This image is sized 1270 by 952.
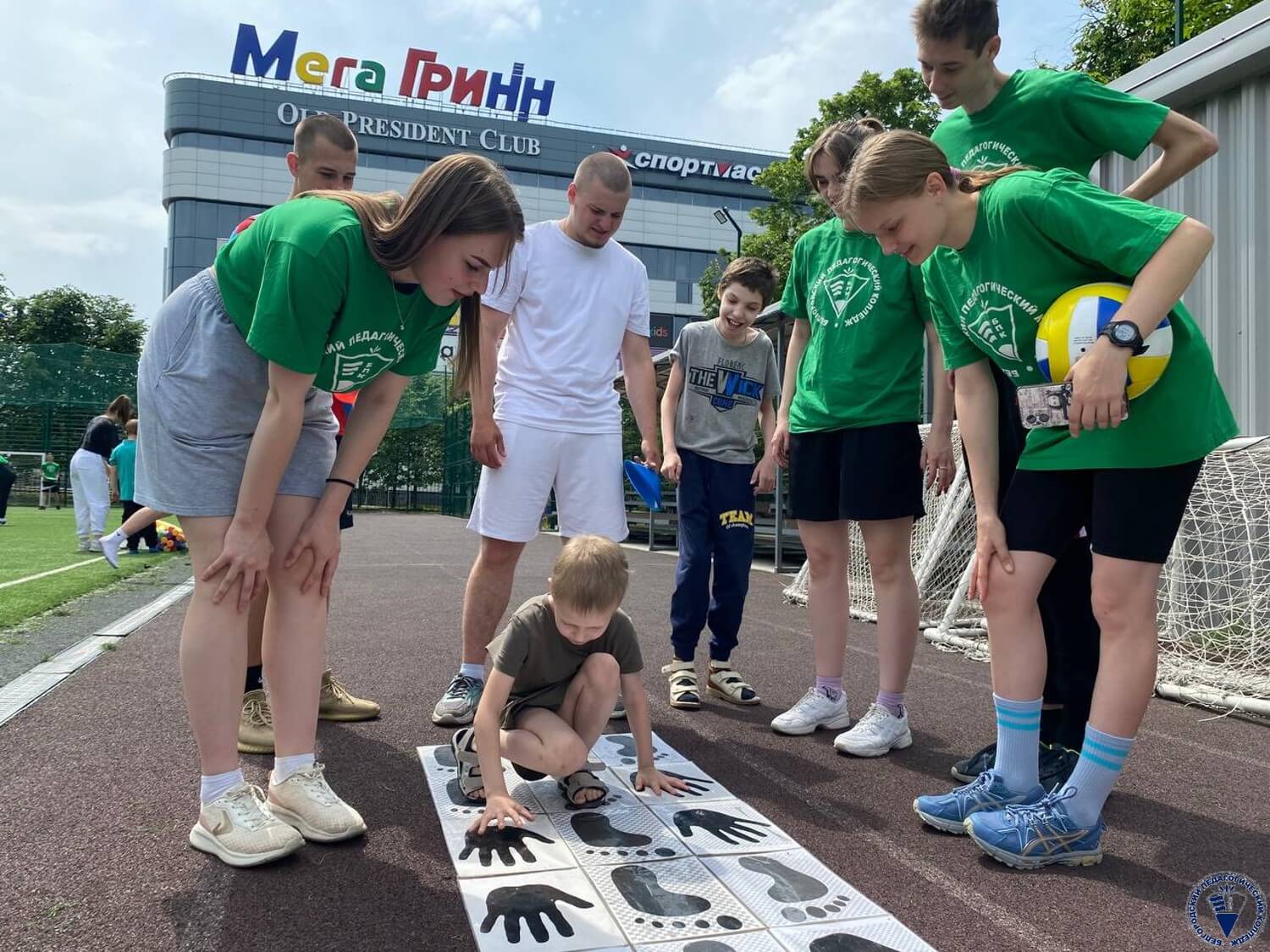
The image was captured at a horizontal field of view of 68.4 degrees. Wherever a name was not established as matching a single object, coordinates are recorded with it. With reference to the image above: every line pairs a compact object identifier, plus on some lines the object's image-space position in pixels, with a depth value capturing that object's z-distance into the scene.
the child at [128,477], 11.76
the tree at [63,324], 44.78
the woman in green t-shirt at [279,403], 2.11
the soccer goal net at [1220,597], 4.10
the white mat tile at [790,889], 1.89
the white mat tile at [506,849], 2.11
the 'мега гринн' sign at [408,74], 49.38
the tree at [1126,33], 15.18
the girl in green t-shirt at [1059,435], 2.08
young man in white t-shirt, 3.41
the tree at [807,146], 18.41
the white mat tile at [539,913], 1.76
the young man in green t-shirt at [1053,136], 2.66
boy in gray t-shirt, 3.96
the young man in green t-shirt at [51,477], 25.81
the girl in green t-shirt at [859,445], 3.16
